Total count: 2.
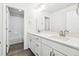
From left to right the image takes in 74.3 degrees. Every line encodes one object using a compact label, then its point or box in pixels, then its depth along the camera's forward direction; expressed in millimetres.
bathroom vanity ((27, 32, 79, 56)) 635
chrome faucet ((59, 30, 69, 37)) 1282
